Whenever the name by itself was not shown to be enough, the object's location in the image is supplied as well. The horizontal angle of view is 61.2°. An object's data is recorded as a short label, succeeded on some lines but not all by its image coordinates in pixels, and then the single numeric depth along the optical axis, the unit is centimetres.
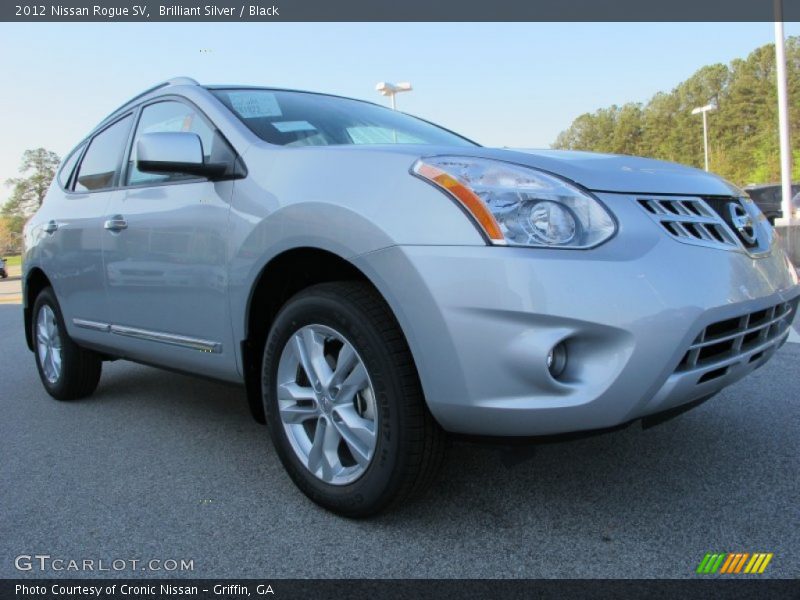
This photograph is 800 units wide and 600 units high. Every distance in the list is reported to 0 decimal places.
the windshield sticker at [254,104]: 279
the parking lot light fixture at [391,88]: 1848
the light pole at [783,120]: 1480
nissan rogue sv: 176
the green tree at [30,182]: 6694
